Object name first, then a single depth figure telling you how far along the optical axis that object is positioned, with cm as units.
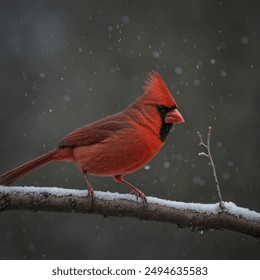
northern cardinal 485
